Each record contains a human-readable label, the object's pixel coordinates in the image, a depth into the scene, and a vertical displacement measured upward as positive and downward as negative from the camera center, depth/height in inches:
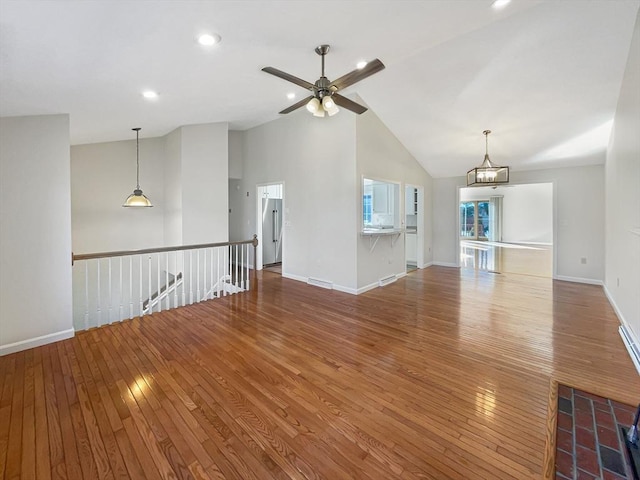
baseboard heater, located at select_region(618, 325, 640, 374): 103.3 -44.2
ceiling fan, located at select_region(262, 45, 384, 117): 97.3 +56.7
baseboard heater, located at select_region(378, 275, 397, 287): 219.1 -36.5
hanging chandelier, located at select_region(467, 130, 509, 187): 199.3 +43.6
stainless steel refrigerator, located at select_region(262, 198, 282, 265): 294.4 +4.2
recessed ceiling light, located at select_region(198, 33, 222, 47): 92.0 +65.1
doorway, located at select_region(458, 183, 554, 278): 446.0 +25.8
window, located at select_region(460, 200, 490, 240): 561.0 +29.6
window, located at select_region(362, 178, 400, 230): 259.1 +30.6
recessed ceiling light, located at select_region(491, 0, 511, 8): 98.4 +81.7
